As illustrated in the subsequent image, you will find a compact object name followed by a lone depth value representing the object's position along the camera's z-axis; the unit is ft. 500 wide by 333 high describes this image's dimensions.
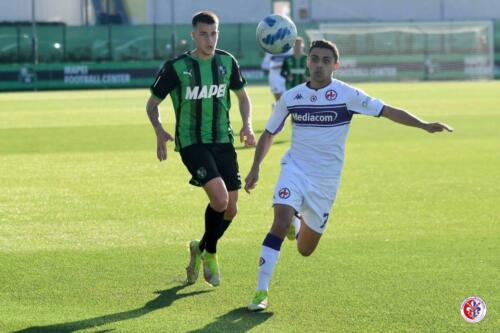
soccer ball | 34.42
